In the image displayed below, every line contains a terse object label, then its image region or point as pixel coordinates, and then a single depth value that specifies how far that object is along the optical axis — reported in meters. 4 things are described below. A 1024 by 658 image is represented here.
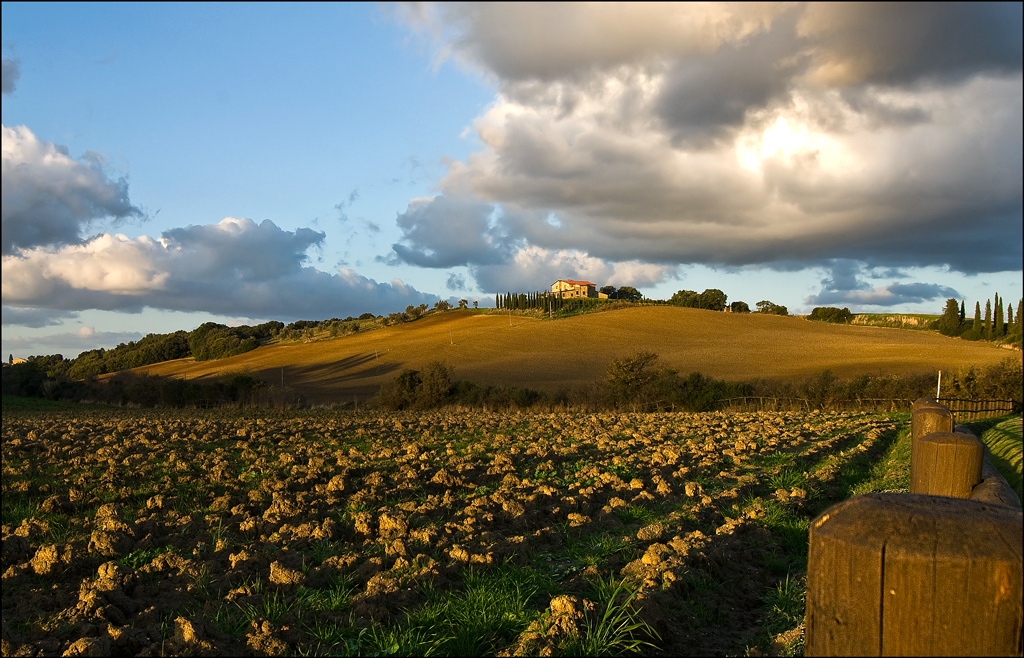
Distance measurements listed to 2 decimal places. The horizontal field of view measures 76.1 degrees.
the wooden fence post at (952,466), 4.12
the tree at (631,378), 33.59
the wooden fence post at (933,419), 6.66
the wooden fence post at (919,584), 1.45
